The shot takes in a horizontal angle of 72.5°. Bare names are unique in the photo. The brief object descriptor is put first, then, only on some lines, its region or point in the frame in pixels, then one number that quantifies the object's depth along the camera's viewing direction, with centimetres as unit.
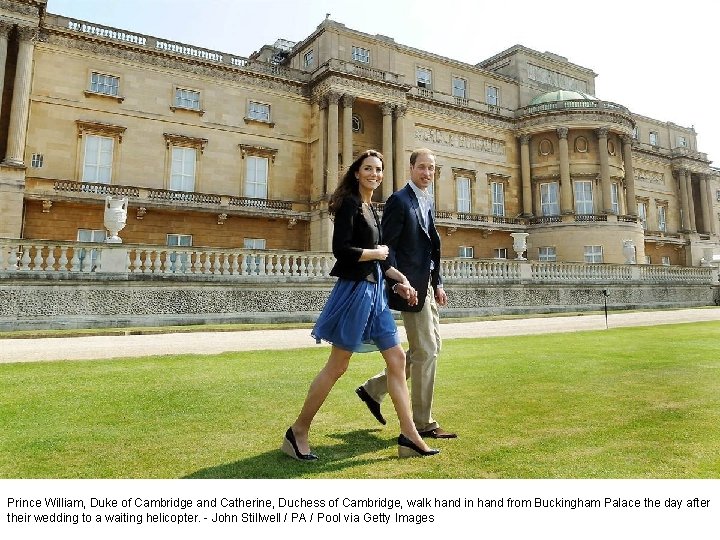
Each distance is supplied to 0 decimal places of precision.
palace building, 2281
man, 375
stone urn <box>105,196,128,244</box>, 1562
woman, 335
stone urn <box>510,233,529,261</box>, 2455
